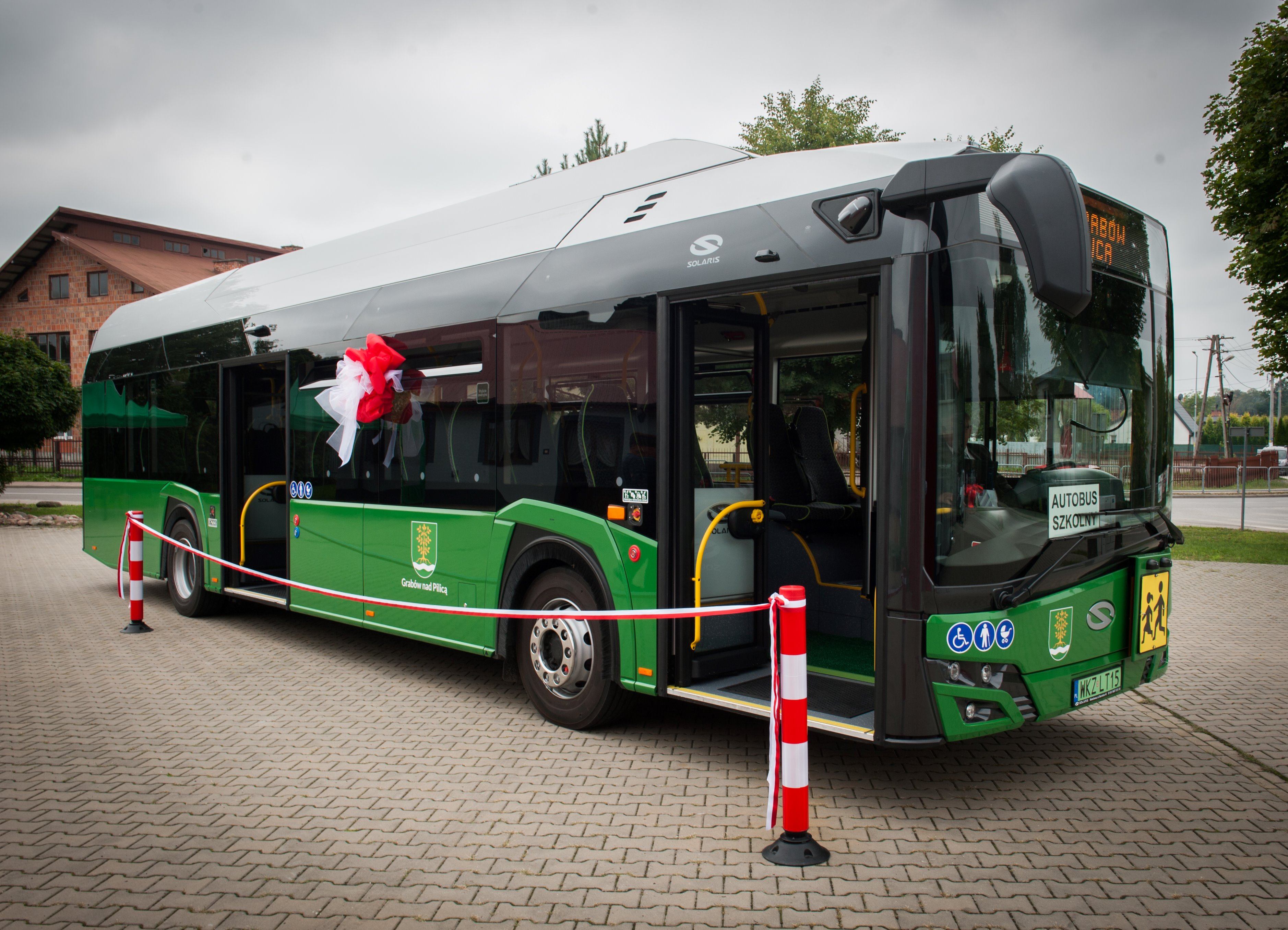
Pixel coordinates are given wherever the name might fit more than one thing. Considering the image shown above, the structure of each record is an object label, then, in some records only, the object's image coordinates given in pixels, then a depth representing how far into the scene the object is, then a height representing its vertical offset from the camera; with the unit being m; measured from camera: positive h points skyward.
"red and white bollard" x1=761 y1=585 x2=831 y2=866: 3.64 -1.19
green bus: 3.88 +0.01
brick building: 44.94 +7.80
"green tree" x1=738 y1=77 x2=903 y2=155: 21.61 +7.48
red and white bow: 6.66 +0.34
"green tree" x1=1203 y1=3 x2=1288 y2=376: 13.85 +3.99
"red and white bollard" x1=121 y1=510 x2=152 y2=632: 8.69 -1.43
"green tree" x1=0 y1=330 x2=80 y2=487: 20.77 +0.88
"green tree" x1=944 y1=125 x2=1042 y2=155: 19.09 +6.33
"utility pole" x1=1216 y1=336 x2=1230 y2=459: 41.41 +1.58
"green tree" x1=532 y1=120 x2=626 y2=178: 21.41 +6.75
